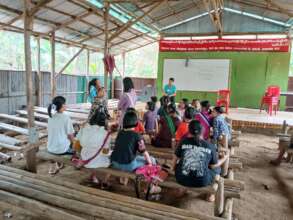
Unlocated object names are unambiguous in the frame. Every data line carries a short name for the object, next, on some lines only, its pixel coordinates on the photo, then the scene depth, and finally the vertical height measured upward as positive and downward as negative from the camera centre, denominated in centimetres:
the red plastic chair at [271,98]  762 -22
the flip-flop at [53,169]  338 -123
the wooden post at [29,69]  309 +18
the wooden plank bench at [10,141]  380 -95
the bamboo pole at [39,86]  707 -11
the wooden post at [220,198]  195 -89
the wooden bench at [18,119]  522 -83
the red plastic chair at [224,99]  801 -34
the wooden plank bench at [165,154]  279 -84
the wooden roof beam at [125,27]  560 +145
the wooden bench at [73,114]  572 -76
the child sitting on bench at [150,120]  399 -56
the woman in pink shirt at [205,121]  329 -45
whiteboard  948 +63
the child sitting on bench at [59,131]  286 -57
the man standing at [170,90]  639 -6
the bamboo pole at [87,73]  982 +48
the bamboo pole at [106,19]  527 +146
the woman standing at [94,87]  440 -4
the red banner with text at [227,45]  872 +174
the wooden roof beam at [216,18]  582 +214
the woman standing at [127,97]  372 -18
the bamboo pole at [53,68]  711 +46
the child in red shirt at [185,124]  284 -45
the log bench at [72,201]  175 -93
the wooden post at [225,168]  269 -89
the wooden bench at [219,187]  196 -88
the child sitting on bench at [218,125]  330 -50
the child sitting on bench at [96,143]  251 -61
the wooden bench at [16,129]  441 -91
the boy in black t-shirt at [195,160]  209 -63
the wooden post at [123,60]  1141 +122
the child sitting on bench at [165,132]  324 -61
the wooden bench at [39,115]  534 -80
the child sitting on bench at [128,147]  234 -60
